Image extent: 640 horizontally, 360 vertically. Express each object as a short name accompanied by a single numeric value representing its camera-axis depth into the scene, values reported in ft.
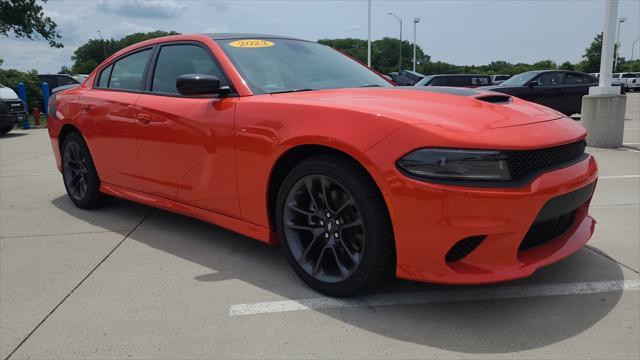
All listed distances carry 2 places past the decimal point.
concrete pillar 27.32
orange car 7.52
